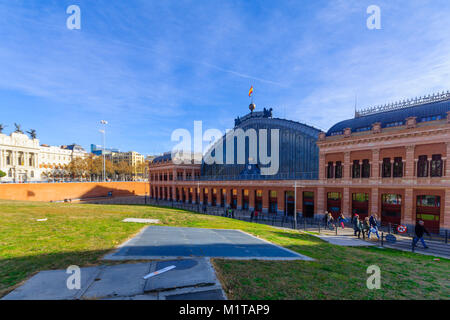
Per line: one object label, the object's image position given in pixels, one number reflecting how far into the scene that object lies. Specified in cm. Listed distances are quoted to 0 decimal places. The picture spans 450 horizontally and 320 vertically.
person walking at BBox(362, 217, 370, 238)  2219
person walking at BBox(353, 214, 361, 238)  2263
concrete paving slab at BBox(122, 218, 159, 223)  1823
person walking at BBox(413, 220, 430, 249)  1803
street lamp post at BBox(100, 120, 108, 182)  7556
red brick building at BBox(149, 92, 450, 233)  2658
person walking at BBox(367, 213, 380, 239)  2232
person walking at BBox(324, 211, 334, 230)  2742
